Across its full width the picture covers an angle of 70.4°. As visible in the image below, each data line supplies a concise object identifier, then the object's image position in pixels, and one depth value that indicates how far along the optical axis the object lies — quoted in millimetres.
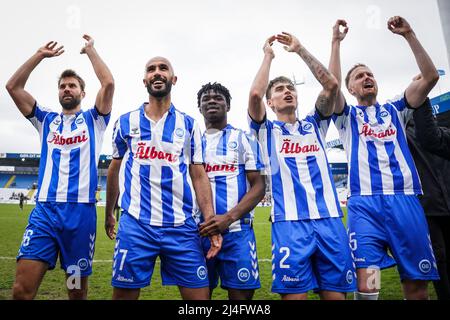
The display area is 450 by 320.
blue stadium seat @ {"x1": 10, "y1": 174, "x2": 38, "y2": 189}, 43312
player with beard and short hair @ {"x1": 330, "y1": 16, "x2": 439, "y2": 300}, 2623
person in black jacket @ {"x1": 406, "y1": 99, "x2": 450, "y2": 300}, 3053
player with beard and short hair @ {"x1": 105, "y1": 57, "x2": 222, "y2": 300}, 2307
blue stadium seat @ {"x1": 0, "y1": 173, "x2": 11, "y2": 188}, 43844
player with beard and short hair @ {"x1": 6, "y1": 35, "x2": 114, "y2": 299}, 2742
